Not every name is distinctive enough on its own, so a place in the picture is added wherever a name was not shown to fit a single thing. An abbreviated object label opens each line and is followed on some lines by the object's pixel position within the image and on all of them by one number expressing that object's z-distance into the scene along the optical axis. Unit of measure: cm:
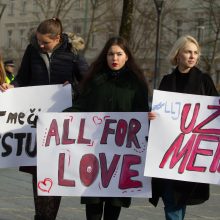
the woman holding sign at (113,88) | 935
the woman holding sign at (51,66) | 1007
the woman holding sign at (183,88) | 925
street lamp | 3942
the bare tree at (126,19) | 2711
